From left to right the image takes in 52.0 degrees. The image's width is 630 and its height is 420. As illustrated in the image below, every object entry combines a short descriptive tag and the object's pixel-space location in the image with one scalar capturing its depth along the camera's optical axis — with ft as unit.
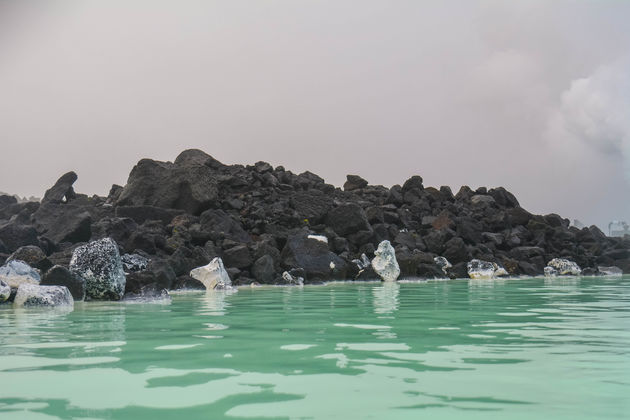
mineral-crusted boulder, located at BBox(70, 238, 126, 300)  36.40
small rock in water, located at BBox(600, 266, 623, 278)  90.30
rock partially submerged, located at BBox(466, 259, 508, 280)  72.22
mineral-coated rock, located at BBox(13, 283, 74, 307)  30.83
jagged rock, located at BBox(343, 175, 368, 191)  114.01
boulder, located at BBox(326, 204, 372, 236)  76.84
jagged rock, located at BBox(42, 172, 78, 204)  90.79
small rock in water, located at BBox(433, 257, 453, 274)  72.52
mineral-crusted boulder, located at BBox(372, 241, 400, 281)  63.36
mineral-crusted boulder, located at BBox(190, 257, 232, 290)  48.96
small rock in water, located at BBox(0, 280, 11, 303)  32.20
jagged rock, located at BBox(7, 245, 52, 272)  45.42
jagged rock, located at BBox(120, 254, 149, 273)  50.11
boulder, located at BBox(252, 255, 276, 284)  55.36
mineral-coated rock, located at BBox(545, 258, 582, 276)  86.74
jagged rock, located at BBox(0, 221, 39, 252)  56.29
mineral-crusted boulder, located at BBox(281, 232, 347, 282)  60.03
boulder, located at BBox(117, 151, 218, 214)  80.33
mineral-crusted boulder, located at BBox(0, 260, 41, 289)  35.70
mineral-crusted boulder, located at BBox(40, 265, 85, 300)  34.65
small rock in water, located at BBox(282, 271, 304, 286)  56.29
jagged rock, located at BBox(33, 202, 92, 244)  62.03
